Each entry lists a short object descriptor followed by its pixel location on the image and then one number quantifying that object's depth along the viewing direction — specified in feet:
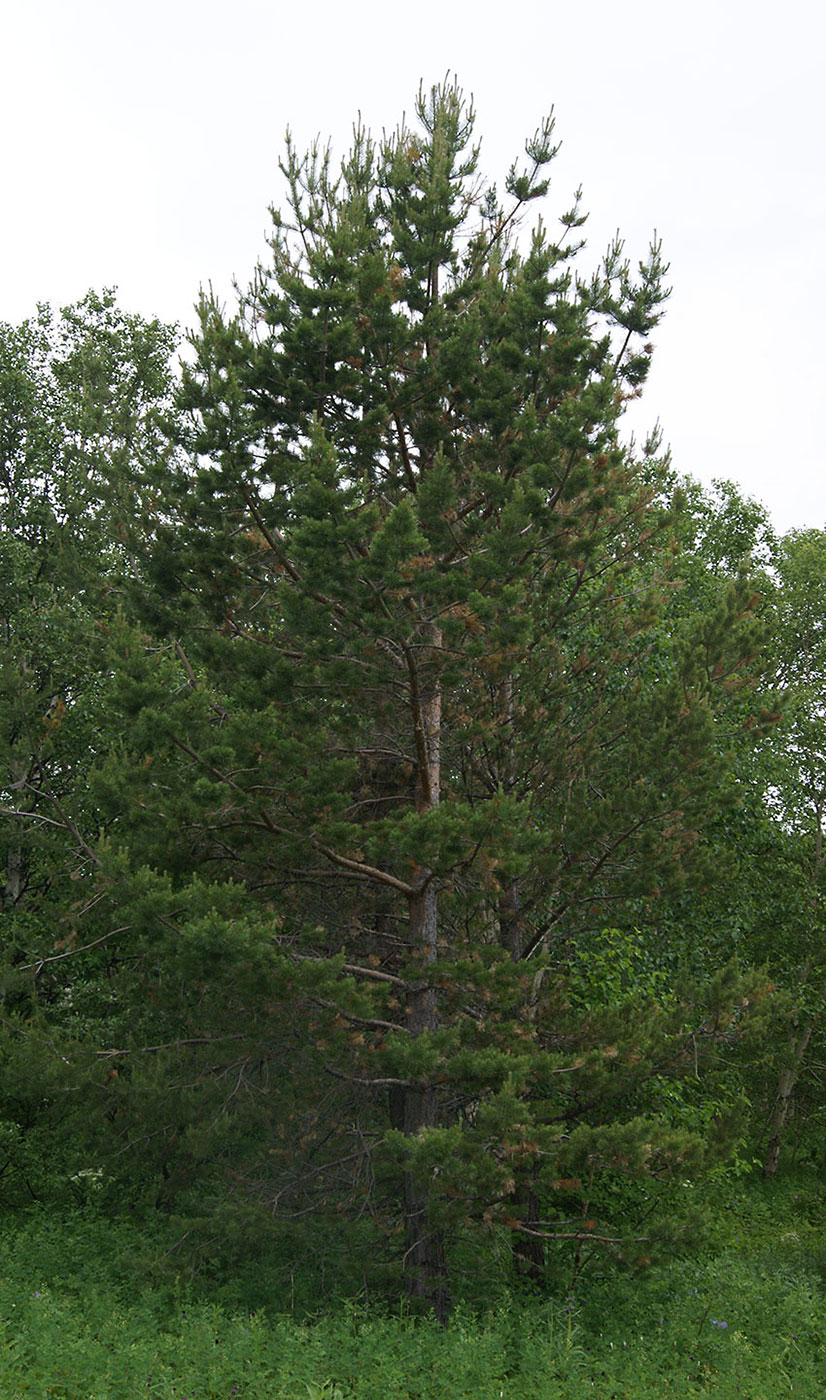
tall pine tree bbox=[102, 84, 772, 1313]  26.14
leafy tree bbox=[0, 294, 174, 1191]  35.78
